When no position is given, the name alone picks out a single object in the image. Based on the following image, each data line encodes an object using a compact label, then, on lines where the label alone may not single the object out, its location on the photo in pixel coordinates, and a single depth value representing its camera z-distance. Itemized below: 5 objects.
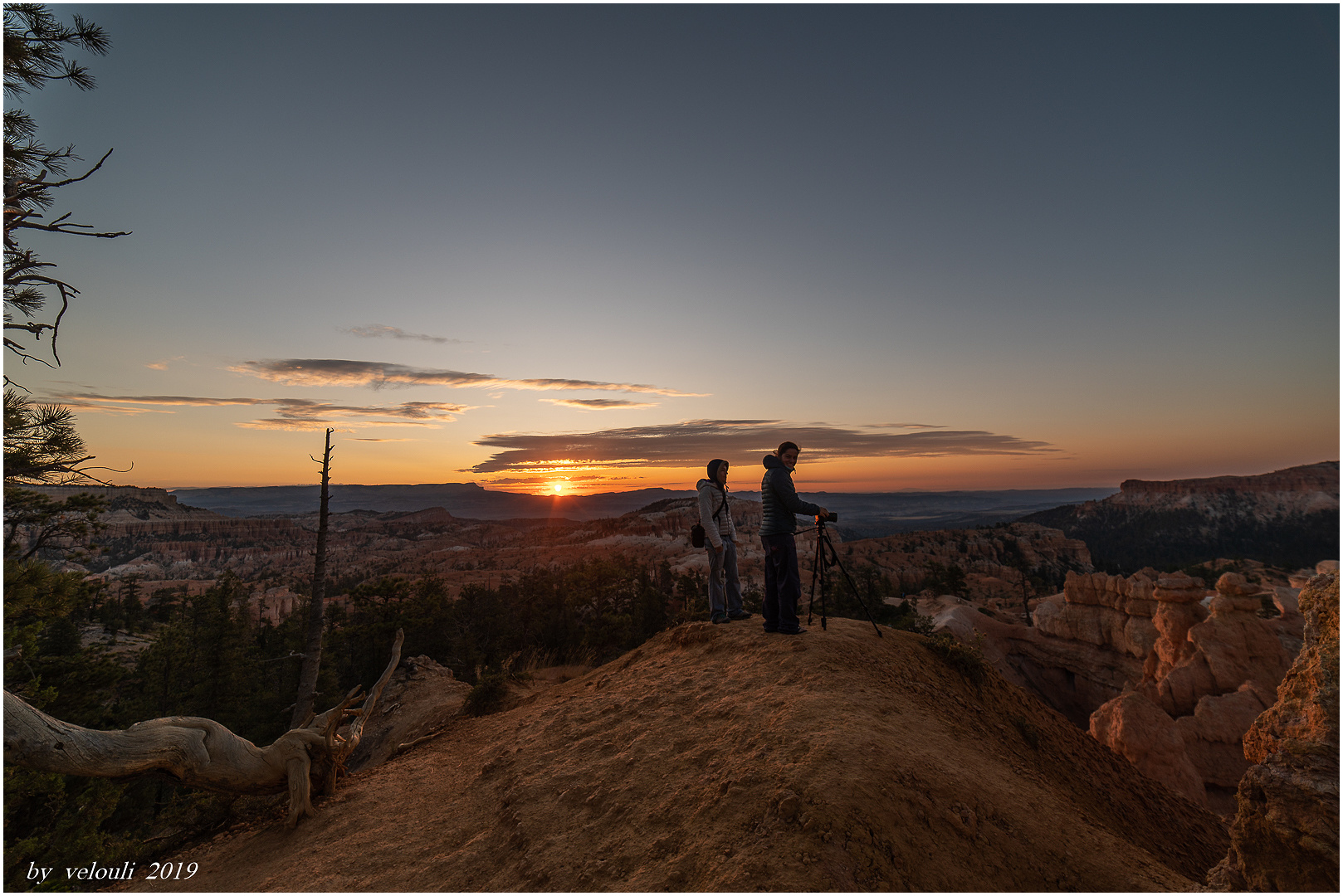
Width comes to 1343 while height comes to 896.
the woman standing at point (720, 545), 8.19
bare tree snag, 17.86
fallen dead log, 5.37
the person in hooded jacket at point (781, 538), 7.04
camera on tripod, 6.73
